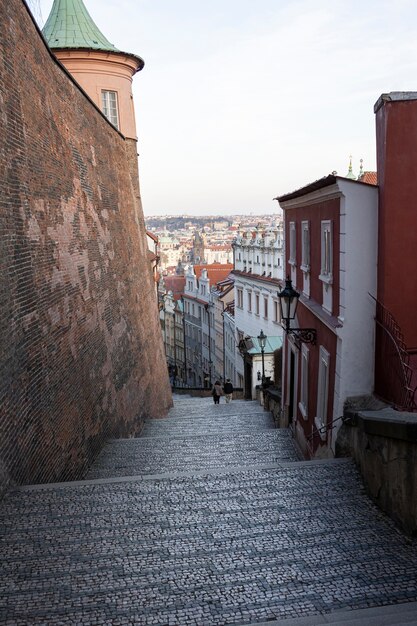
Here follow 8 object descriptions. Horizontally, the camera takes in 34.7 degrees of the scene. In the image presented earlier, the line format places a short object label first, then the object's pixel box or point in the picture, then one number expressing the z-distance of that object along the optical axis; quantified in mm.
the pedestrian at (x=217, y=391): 22281
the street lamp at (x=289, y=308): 10742
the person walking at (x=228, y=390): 23250
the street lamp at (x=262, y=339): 21334
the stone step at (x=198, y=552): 4484
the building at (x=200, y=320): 56594
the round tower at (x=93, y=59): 19594
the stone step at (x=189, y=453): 9772
